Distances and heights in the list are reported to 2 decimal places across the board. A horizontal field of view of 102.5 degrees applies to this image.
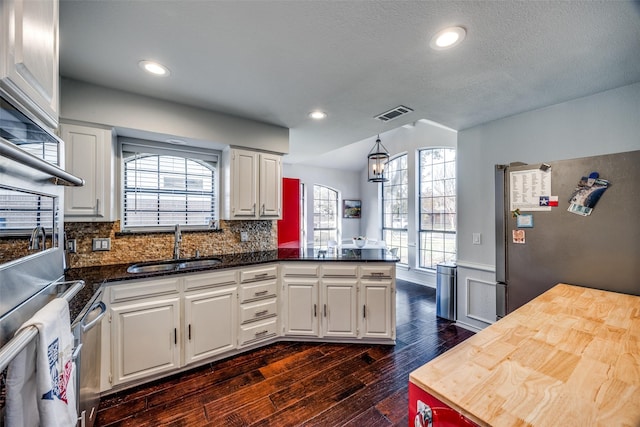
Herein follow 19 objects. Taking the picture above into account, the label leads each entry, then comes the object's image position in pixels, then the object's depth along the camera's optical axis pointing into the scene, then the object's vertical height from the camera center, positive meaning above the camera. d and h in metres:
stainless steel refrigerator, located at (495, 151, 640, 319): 1.53 -0.08
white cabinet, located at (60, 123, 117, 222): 2.02 +0.37
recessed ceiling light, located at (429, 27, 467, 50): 1.50 +1.08
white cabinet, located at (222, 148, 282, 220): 2.82 +0.35
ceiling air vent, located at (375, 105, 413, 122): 2.58 +1.08
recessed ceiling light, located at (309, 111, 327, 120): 2.73 +1.10
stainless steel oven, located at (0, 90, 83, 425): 0.74 +0.00
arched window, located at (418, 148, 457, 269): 5.11 +0.19
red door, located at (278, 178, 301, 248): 4.84 +0.01
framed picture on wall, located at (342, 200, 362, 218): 7.10 +0.20
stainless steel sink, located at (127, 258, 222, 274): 2.42 -0.49
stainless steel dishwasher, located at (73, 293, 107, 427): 1.14 -0.79
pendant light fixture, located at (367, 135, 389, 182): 4.14 +0.83
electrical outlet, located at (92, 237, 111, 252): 2.28 -0.25
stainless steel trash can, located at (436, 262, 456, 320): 3.35 -1.02
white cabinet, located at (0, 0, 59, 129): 0.72 +0.52
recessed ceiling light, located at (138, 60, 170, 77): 1.84 +1.09
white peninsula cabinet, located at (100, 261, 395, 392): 1.96 -0.90
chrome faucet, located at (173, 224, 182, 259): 2.60 -0.27
